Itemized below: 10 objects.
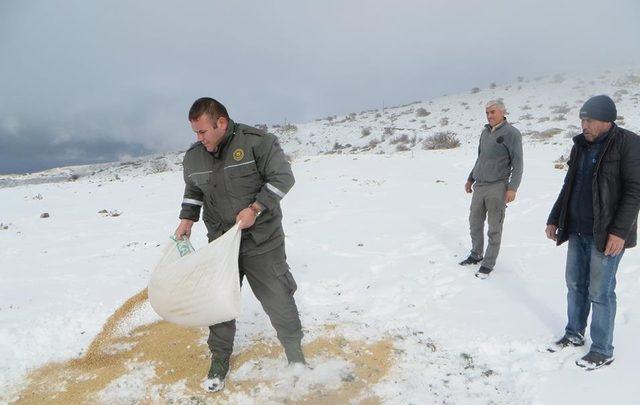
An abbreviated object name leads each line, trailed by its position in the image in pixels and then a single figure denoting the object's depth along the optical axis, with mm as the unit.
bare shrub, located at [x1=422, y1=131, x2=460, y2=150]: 17469
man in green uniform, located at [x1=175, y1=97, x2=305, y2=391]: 2918
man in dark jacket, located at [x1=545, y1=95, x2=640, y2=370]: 2871
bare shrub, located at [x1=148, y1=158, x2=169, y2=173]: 23500
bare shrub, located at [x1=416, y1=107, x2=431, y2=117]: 29369
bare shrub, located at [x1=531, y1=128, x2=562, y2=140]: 18000
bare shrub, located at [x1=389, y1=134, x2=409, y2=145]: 21250
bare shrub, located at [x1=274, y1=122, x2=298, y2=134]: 29559
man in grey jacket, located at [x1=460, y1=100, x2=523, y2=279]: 4715
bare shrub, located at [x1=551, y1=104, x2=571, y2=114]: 23453
